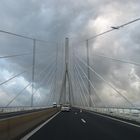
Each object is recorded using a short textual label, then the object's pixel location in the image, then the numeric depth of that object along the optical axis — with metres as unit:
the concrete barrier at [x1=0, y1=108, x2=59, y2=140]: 5.46
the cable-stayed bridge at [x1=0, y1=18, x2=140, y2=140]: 6.31
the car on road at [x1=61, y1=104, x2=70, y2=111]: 27.28
